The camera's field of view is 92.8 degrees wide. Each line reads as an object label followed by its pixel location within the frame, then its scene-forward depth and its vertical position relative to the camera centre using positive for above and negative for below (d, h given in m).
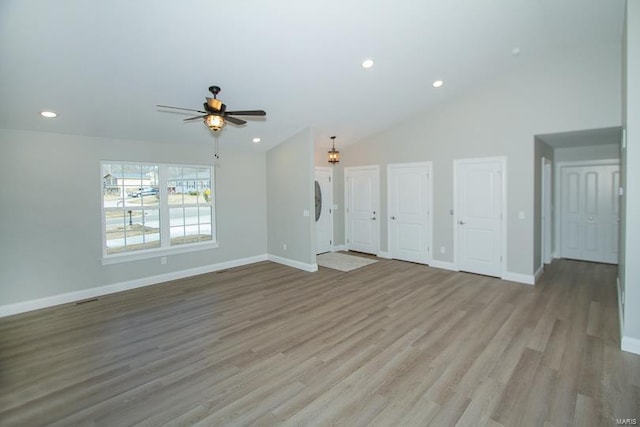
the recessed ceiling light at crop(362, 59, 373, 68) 3.94 +1.90
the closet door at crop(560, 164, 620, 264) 6.15 -0.15
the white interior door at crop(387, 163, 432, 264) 6.31 -0.07
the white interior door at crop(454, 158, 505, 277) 5.36 -0.14
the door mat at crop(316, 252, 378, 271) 6.32 -1.17
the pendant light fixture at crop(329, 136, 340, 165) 7.22 +1.27
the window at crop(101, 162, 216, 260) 4.99 +0.05
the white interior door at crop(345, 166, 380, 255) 7.20 +0.00
